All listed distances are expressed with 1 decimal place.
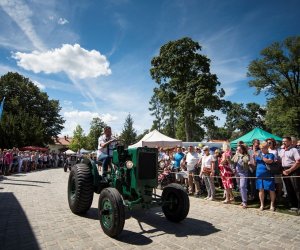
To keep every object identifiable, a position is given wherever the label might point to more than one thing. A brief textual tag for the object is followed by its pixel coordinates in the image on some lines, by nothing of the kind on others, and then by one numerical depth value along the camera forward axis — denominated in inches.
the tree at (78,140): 2603.3
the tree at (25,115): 1386.6
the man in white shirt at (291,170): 266.4
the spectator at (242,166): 297.0
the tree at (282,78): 1366.9
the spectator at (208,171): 347.6
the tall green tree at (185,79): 1083.3
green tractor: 183.0
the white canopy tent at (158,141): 706.2
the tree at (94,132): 2586.6
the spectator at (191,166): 392.8
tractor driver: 241.3
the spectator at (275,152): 303.9
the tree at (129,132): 2311.3
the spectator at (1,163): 669.3
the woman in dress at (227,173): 319.9
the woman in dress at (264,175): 275.3
